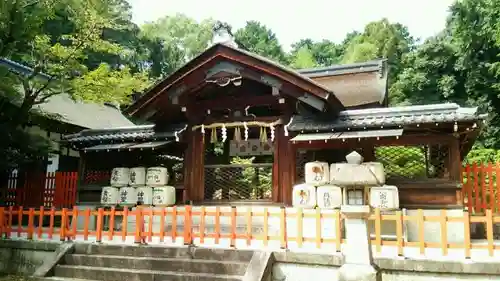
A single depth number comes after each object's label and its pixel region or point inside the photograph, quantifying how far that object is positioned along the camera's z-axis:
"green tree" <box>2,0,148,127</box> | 12.53
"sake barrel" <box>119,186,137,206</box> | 11.73
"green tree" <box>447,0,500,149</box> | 24.08
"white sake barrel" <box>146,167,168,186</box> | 11.64
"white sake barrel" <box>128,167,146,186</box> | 11.80
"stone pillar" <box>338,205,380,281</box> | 6.65
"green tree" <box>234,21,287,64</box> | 59.22
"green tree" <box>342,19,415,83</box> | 37.44
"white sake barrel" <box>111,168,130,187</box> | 11.92
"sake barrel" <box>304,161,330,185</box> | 10.01
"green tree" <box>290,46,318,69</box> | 47.81
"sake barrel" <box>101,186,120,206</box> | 11.84
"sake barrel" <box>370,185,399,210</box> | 9.23
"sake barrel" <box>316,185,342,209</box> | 9.70
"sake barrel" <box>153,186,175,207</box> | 11.41
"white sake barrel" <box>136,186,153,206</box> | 11.59
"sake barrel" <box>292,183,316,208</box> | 9.95
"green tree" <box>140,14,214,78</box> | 39.91
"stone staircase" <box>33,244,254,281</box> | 7.68
